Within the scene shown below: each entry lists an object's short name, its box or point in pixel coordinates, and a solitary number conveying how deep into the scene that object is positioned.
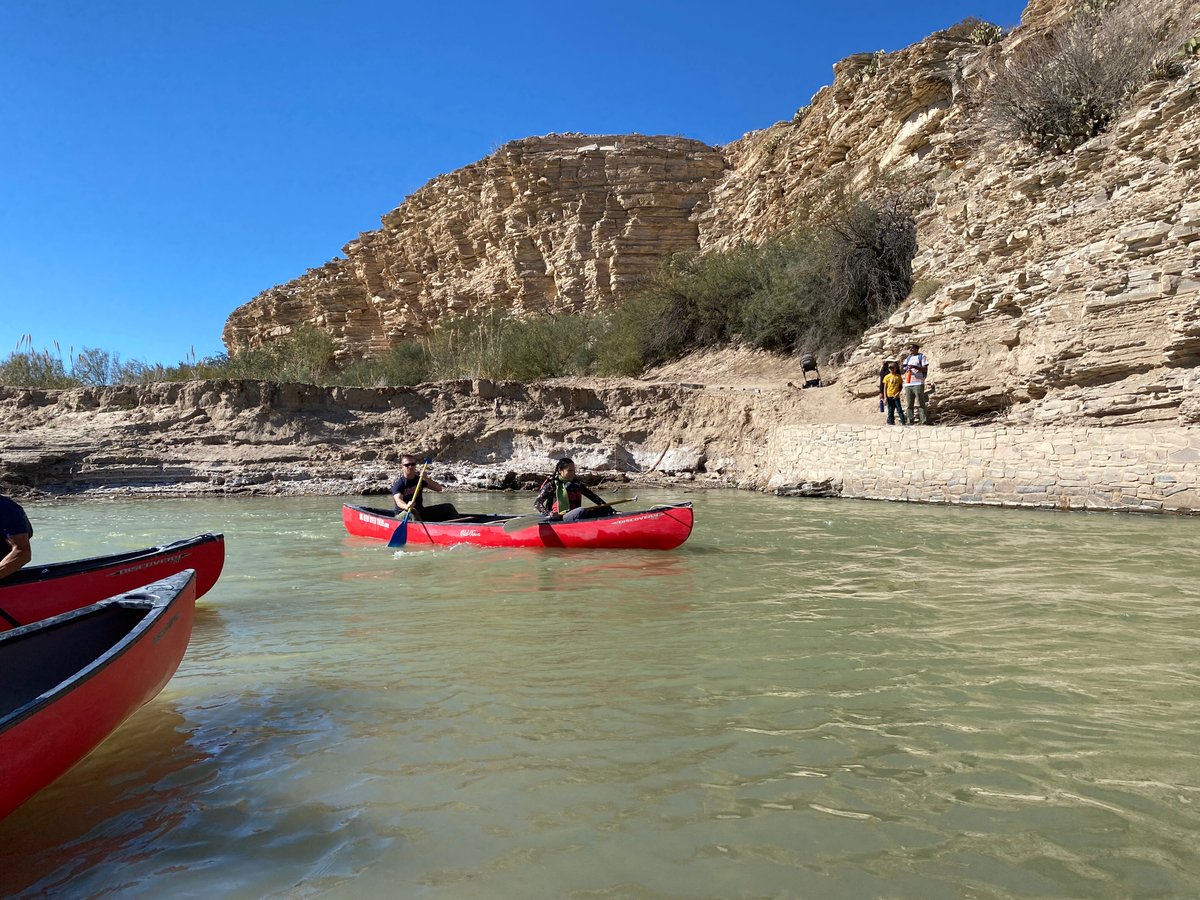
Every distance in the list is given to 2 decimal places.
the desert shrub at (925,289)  16.73
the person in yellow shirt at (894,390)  13.77
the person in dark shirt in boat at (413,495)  9.61
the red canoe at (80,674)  2.39
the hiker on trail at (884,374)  14.14
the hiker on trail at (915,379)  13.45
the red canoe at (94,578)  4.81
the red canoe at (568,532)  8.16
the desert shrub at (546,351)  25.27
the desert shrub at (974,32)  23.08
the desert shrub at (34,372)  22.73
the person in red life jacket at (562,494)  9.23
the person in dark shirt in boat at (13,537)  4.52
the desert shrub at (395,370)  27.91
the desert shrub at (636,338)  23.91
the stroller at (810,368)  18.05
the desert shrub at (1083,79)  15.69
